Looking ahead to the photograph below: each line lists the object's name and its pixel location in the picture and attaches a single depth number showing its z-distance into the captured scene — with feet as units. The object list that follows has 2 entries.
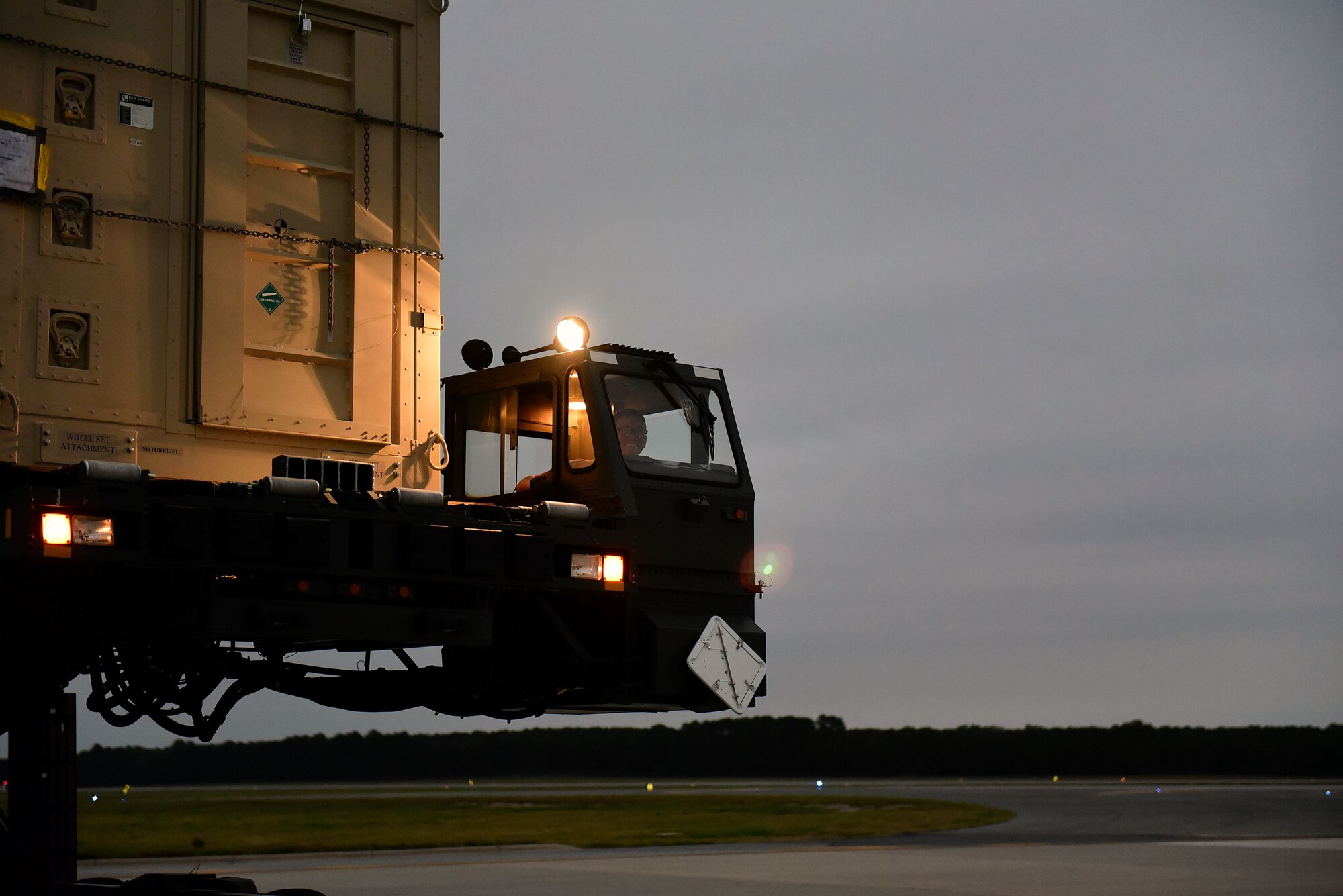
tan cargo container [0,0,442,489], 23.36
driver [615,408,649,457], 26.96
